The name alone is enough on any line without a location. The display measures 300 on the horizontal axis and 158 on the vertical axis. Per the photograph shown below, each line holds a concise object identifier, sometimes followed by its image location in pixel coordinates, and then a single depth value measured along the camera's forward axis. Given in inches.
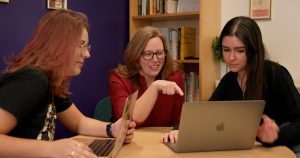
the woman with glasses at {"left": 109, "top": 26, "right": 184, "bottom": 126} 86.1
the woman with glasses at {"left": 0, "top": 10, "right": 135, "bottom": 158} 45.3
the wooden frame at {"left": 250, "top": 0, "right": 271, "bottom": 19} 110.9
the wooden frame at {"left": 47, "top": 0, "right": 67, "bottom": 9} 99.4
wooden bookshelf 113.2
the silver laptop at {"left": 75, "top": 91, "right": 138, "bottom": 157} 53.4
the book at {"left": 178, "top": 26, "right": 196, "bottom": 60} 121.1
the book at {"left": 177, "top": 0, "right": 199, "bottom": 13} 119.3
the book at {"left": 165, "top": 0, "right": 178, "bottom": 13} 122.6
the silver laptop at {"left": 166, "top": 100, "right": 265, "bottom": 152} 52.2
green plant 112.8
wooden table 55.6
